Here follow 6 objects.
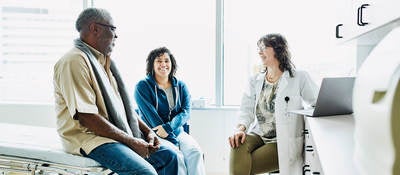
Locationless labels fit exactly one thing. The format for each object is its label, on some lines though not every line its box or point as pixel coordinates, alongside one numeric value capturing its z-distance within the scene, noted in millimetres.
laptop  1812
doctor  2375
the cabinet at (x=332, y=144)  1082
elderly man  1904
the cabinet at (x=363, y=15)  1139
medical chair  1937
